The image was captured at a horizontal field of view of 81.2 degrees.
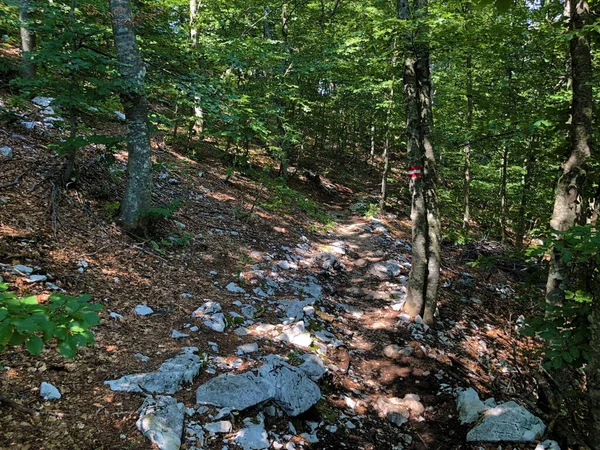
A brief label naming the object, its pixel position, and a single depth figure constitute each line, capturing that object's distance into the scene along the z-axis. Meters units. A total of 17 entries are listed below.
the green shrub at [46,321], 1.59
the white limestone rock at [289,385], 3.92
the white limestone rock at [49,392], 3.01
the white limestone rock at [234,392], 3.58
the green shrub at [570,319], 3.42
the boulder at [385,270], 9.68
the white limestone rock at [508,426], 3.87
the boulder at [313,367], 4.74
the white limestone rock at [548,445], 3.55
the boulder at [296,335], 5.41
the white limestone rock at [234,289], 6.34
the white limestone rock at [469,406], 4.62
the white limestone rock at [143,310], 4.80
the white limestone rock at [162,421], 2.97
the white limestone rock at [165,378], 3.44
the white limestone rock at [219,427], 3.30
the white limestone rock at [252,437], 3.29
